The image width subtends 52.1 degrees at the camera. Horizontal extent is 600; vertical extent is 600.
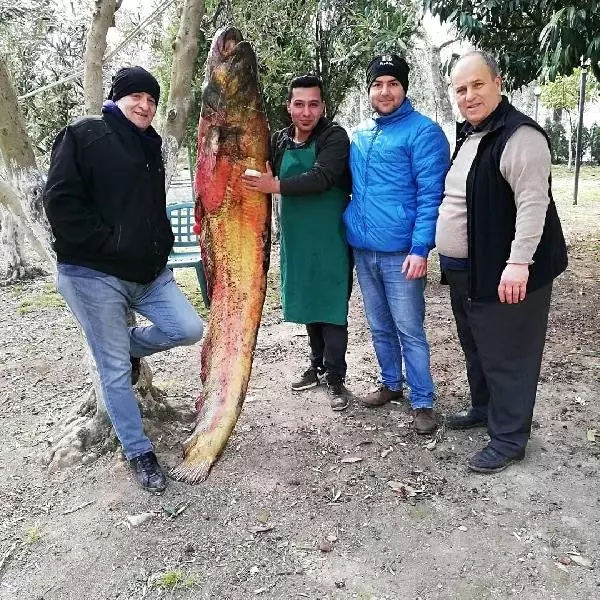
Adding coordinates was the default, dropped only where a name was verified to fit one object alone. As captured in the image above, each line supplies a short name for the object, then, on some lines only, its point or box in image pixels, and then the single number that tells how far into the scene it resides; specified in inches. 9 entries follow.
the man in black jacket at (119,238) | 106.6
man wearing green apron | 134.0
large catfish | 111.6
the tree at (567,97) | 901.2
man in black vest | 108.0
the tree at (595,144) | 997.2
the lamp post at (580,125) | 468.3
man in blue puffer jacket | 126.9
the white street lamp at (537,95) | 764.4
